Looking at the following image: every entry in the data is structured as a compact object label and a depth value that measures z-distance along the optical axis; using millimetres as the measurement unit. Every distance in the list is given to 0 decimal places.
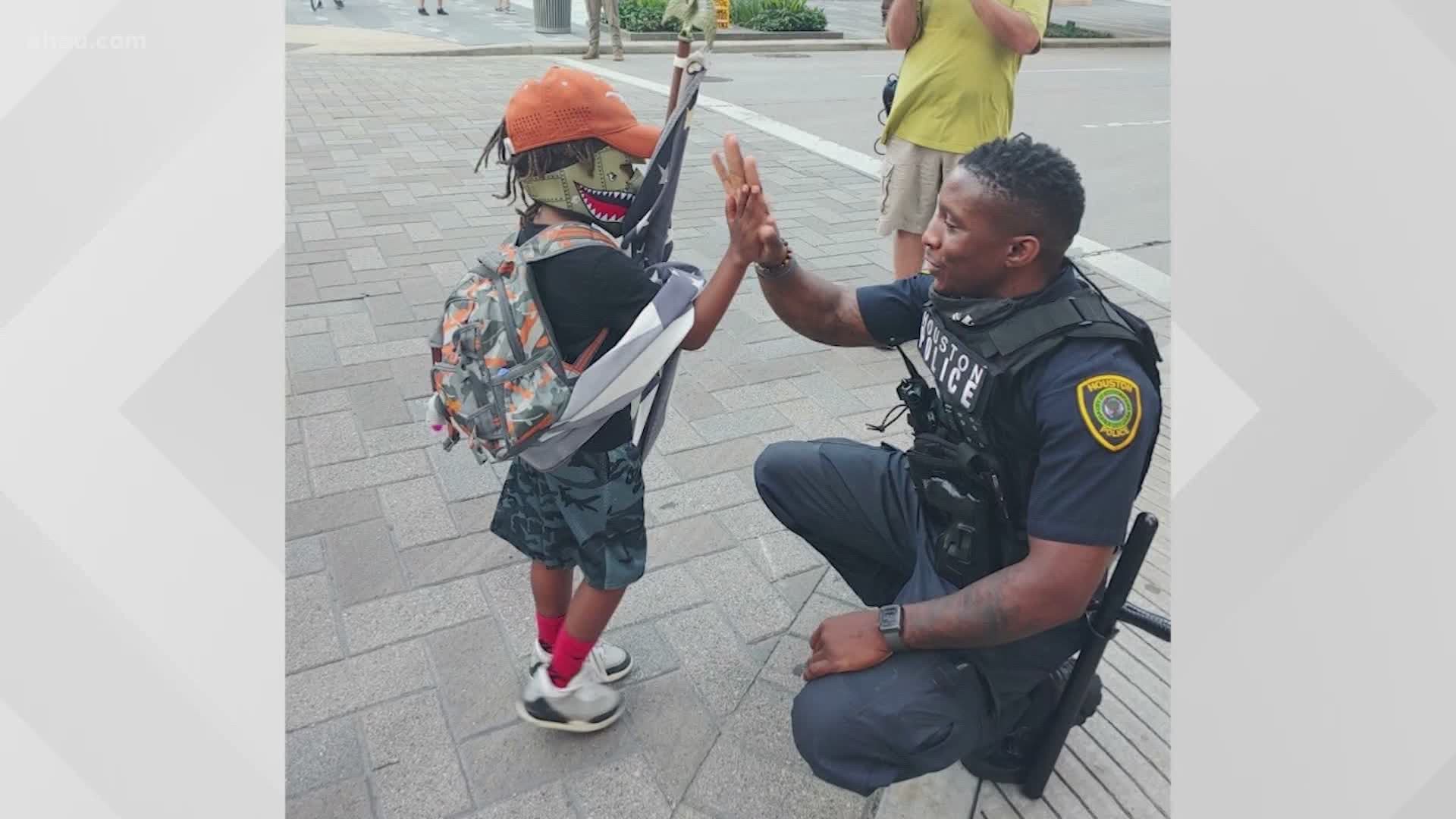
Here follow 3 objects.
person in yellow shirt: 3725
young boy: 1830
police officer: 1733
